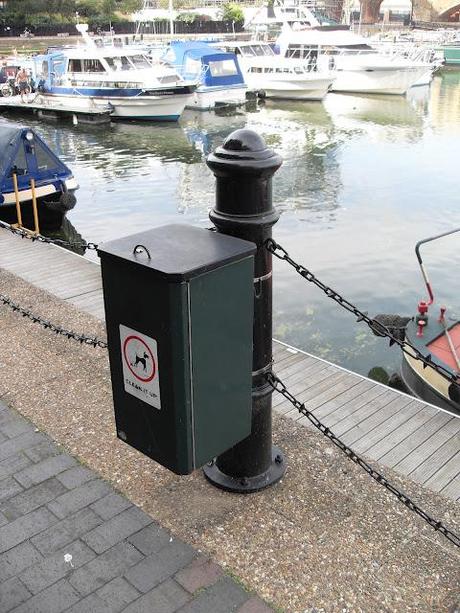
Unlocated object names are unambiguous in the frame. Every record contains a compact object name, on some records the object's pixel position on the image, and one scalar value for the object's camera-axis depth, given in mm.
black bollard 2975
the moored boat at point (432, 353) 6469
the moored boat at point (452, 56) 54794
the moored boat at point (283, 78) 34000
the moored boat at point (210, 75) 30875
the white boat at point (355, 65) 37000
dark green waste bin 2713
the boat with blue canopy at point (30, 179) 11586
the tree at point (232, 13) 72438
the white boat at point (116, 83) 27344
